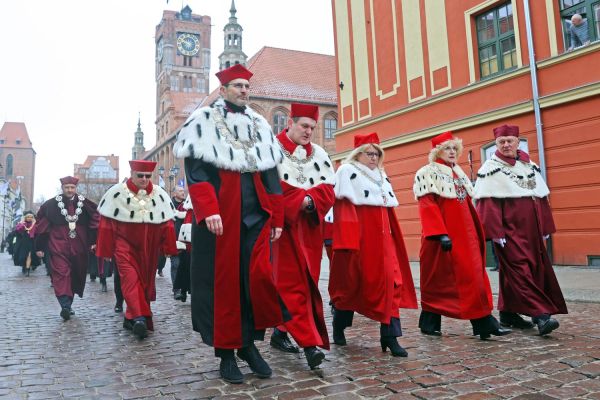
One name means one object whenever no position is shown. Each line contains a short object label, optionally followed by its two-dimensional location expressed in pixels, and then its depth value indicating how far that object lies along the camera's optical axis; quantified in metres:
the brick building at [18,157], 105.25
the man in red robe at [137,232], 5.79
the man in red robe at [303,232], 4.01
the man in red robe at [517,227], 5.14
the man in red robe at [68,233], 7.18
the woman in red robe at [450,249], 4.84
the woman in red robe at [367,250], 4.47
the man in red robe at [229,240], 3.65
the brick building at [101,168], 112.19
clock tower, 82.25
